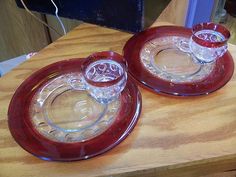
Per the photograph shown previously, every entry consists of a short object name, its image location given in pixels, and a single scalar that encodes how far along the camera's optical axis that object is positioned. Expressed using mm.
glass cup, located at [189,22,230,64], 621
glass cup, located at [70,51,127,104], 556
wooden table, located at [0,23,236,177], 489
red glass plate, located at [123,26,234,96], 594
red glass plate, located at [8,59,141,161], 497
